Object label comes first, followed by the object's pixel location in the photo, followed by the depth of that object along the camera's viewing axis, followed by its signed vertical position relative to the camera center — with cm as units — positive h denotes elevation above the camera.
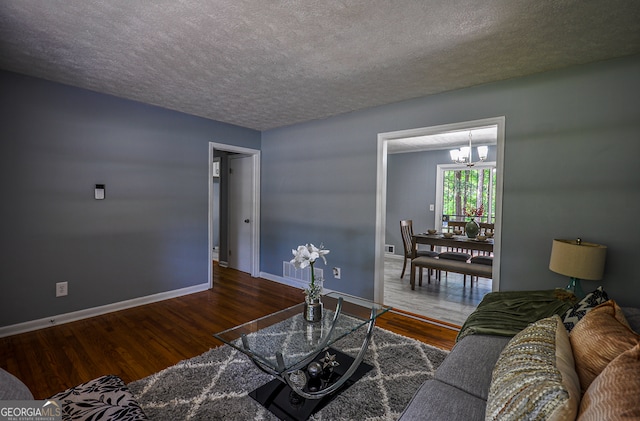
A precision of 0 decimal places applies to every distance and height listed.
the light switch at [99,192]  316 +1
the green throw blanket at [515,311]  185 -75
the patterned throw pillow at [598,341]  99 -50
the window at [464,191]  578 +20
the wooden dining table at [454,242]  386 -58
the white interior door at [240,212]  488 -28
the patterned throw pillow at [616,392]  68 -47
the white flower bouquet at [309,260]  204 -44
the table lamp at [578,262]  205 -42
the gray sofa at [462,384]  117 -84
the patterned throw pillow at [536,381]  83 -57
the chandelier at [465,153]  469 +80
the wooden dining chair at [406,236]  487 -62
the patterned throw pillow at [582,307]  151 -56
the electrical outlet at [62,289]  294 -98
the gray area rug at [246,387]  174 -129
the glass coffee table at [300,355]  164 -89
